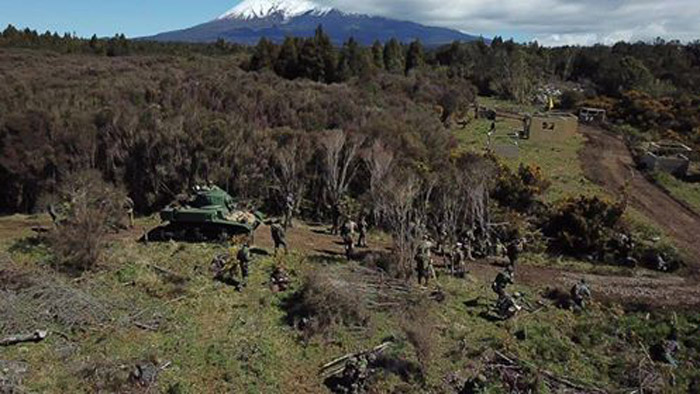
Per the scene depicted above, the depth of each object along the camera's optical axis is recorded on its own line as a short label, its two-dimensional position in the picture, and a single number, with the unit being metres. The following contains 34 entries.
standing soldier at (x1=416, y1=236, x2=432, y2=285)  17.94
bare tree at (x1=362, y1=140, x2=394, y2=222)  23.27
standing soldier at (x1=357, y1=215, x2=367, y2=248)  21.50
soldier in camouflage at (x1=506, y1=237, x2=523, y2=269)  20.70
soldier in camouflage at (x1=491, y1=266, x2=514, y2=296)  17.12
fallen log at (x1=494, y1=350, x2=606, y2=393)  13.78
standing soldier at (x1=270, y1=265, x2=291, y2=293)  17.55
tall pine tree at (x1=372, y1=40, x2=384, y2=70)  61.14
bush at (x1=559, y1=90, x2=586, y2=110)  64.31
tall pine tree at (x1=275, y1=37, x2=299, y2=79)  54.44
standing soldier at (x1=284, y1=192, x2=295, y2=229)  23.34
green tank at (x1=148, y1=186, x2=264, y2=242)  20.14
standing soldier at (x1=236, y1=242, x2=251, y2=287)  17.55
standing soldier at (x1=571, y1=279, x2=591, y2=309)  17.75
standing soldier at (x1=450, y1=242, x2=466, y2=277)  19.33
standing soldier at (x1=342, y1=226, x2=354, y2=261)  19.64
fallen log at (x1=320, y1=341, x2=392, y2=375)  14.21
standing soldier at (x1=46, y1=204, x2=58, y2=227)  19.50
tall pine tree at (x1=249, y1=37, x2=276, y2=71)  54.38
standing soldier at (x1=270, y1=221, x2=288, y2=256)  19.41
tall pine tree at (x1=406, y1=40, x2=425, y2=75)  68.38
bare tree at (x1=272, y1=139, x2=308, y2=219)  25.28
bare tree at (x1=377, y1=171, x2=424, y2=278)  18.58
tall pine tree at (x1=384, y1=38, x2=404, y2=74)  62.79
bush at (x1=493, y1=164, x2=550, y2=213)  26.30
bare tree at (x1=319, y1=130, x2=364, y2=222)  25.20
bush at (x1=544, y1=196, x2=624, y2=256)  22.84
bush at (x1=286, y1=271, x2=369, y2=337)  15.55
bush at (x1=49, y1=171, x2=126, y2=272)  17.61
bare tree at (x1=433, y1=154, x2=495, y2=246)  22.06
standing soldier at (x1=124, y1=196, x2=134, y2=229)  22.41
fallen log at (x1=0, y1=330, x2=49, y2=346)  13.91
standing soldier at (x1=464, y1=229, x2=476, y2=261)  21.51
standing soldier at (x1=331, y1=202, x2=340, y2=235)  23.47
